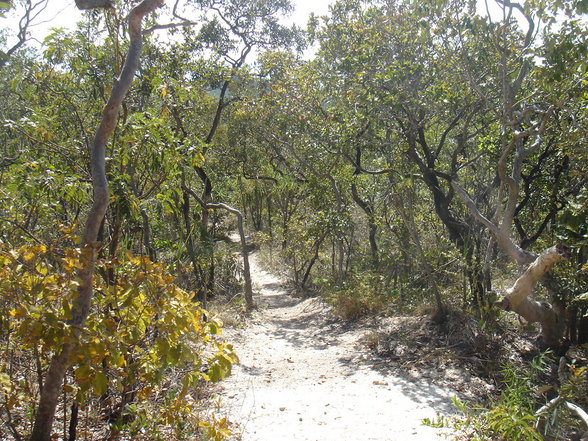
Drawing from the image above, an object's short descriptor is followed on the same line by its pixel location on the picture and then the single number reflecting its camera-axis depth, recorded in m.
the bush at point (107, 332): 2.56
